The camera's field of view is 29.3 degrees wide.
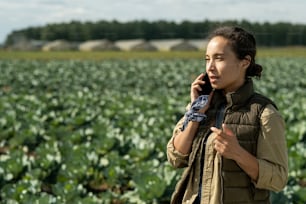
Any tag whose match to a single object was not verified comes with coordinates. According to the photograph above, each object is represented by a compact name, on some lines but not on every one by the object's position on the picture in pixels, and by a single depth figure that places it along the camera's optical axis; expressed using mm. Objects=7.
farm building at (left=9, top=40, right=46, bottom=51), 70825
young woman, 2578
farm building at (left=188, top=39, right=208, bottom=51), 71812
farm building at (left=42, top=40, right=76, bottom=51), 65938
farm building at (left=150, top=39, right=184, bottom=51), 72344
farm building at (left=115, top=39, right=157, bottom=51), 69000
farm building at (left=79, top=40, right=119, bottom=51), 68812
